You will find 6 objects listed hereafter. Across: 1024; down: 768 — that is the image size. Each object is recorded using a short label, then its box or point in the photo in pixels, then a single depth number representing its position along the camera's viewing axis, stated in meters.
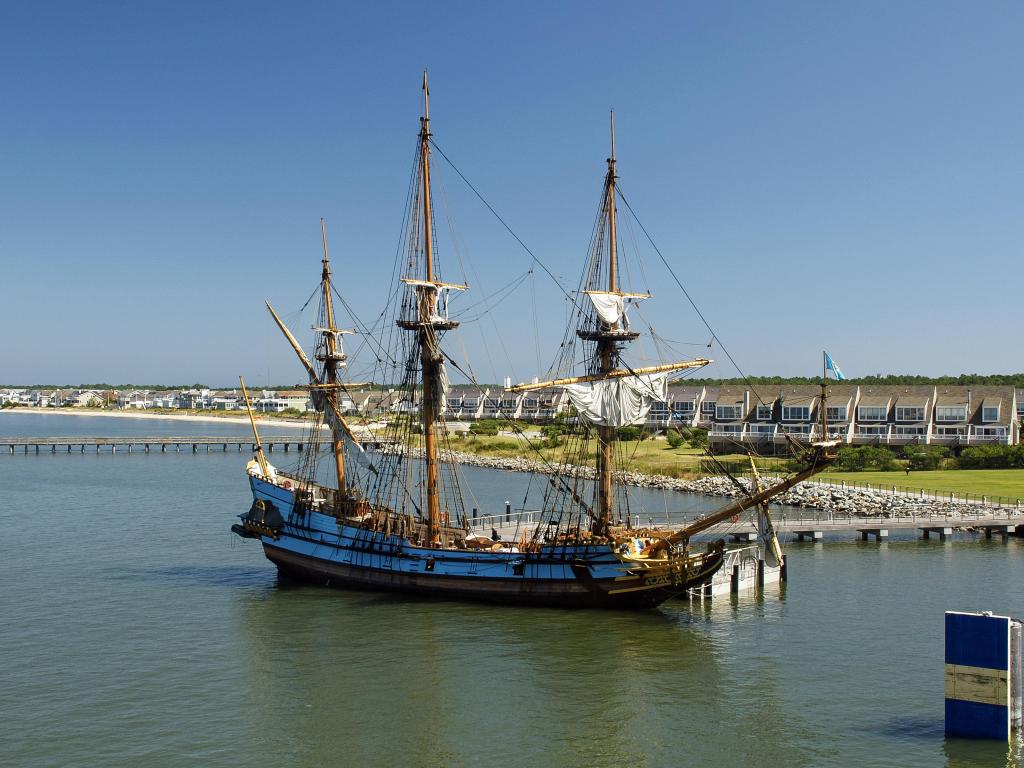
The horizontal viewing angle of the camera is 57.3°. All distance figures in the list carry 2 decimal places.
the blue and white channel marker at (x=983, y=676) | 24.42
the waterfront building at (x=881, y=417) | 97.44
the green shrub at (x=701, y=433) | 107.36
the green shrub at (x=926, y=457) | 89.31
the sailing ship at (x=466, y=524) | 40.03
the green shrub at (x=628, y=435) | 117.41
